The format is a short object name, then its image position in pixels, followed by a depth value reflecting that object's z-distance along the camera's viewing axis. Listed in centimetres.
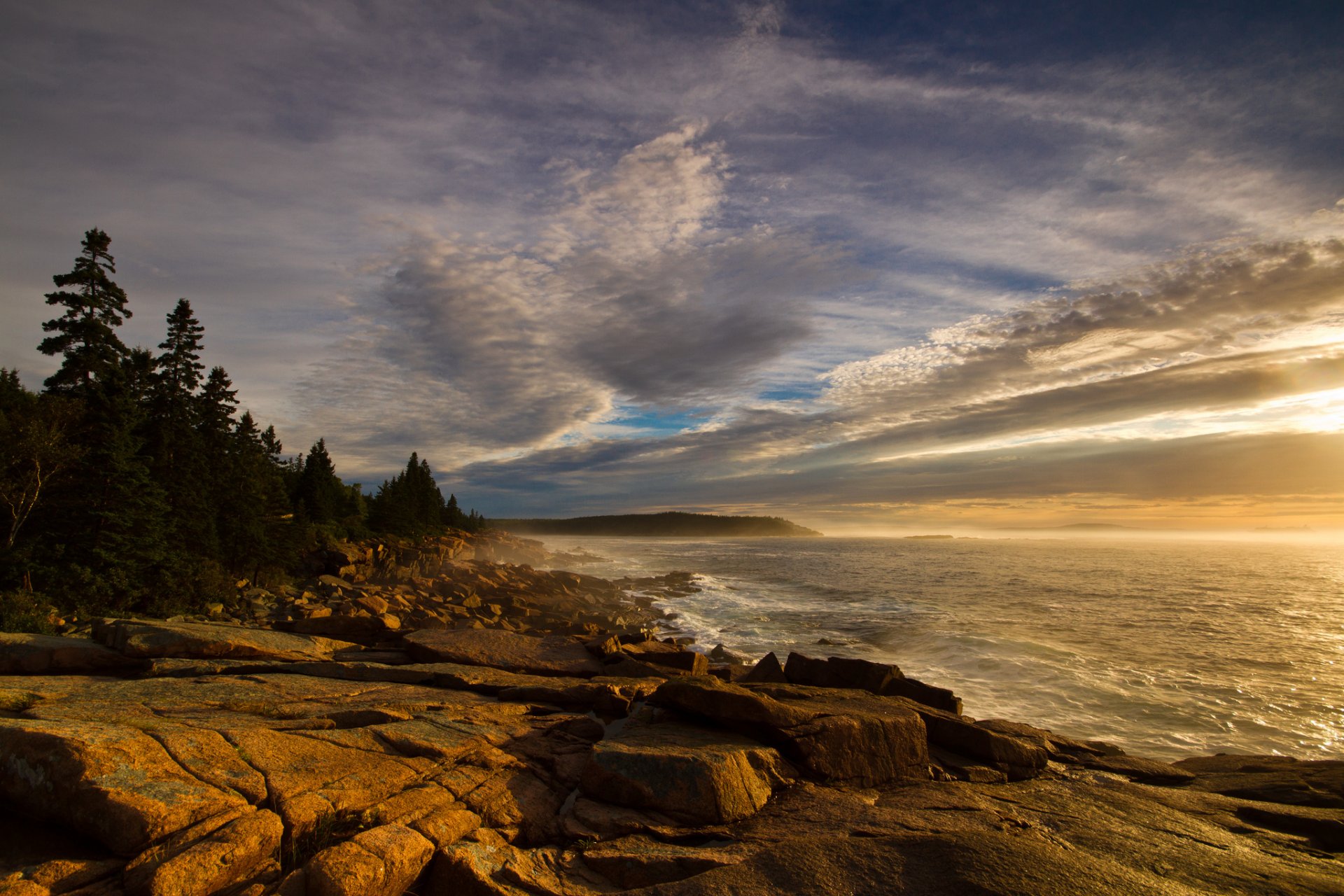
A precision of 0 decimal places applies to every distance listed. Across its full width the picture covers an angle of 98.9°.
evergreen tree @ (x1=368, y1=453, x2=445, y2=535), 6538
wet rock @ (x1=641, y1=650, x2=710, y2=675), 1533
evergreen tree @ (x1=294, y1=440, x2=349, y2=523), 5284
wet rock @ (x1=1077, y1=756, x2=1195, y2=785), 1084
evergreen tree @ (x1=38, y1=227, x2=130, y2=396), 2856
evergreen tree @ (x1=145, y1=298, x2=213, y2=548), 2947
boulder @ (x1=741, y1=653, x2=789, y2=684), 1502
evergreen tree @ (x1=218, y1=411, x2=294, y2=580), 3384
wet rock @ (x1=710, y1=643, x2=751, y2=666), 2161
